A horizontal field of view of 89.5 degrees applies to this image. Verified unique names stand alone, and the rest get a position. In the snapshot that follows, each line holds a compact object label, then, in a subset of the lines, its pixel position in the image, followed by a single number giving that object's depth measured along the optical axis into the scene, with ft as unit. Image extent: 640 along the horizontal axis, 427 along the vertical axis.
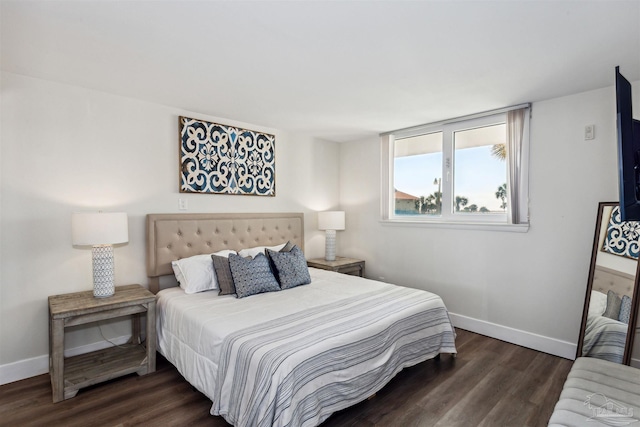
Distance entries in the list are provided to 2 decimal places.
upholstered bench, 4.67
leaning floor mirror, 7.77
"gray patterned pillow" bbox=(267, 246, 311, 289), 10.11
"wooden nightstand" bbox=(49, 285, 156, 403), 7.25
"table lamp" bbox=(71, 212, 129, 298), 7.83
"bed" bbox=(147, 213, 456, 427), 5.64
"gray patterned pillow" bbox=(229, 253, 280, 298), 9.17
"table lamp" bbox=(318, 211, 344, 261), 14.17
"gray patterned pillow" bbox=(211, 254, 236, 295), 9.32
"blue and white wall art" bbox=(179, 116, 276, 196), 10.76
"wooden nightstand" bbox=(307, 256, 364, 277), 13.19
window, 10.23
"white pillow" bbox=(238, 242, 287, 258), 11.31
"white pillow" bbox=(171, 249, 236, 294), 9.45
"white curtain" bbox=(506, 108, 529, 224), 10.09
